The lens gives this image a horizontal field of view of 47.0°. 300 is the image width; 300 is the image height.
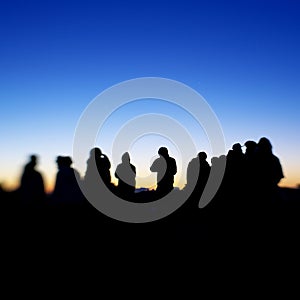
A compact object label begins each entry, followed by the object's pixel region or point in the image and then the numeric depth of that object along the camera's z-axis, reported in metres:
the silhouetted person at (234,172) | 9.88
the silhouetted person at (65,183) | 9.84
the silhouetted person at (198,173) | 11.09
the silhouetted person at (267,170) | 8.99
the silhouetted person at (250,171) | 9.27
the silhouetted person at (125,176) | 10.43
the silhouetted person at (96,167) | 9.98
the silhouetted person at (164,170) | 10.51
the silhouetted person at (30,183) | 9.34
